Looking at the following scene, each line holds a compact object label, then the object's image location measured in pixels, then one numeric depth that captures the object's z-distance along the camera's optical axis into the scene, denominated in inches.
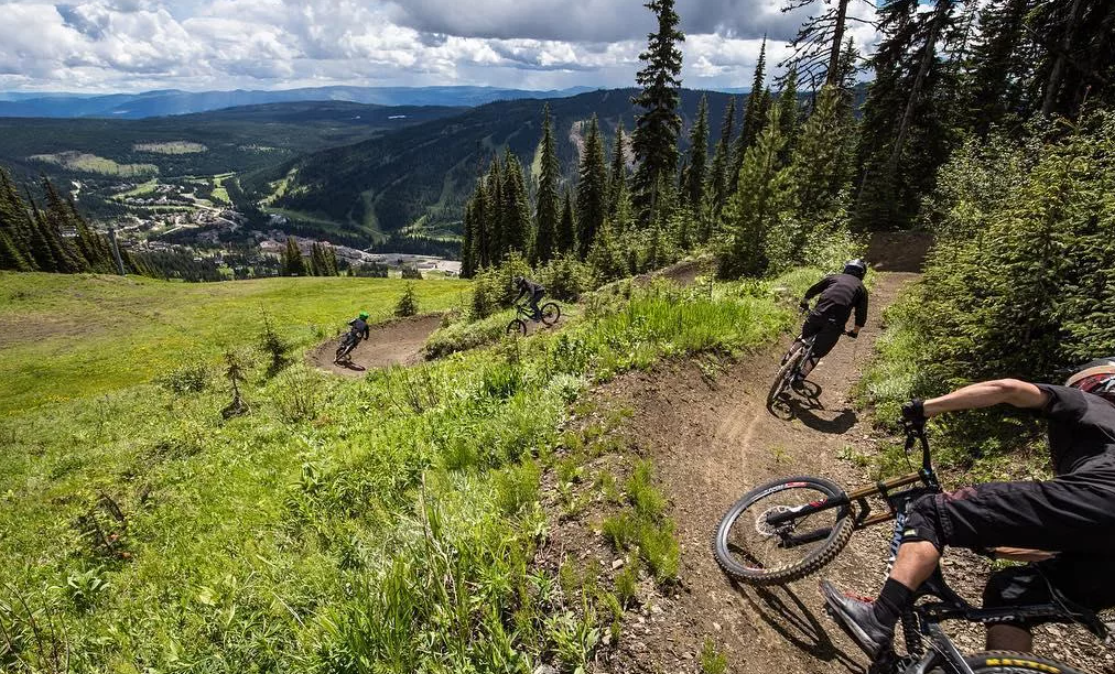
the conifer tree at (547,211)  2306.8
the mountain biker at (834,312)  335.0
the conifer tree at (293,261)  3892.7
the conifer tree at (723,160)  2426.2
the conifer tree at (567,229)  2566.4
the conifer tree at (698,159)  2395.4
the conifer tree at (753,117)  2003.0
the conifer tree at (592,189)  2121.9
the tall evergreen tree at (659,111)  1199.6
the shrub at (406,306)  1299.2
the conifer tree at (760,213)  751.1
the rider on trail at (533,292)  767.1
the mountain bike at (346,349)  944.9
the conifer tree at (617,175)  2426.2
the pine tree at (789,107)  1747.5
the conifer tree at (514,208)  2379.4
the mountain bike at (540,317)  762.8
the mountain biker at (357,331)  932.0
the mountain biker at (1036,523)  120.0
